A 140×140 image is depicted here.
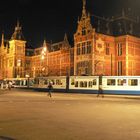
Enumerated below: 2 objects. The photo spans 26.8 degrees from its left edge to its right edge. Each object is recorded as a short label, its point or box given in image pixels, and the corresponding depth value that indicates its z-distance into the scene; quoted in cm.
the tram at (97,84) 3734
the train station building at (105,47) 5428
